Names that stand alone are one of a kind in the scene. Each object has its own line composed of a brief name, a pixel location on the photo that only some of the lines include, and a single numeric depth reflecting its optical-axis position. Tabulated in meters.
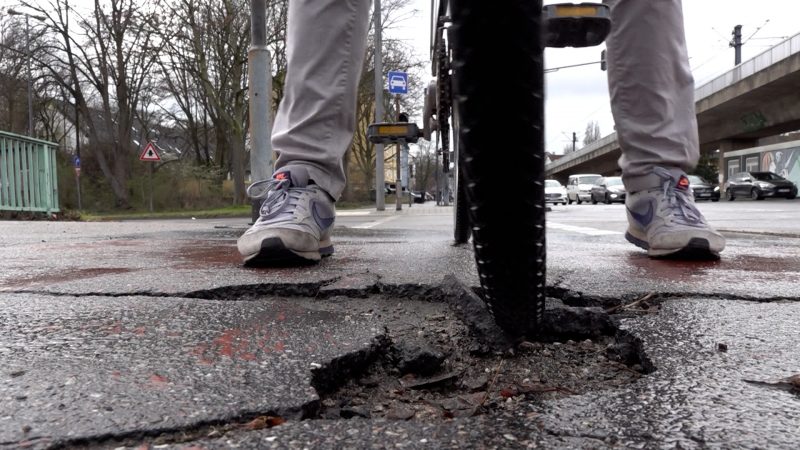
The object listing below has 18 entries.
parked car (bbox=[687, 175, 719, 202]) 24.98
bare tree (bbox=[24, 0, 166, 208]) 18.98
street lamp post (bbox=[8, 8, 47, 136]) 18.15
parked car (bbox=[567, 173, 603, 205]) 30.39
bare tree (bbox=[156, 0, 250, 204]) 16.20
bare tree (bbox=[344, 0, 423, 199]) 20.22
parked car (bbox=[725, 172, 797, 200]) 23.02
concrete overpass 22.84
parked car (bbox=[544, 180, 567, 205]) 24.23
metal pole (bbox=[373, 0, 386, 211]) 14.95
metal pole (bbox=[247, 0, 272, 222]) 5.18
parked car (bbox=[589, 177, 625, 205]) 26.83
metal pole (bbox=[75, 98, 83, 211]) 24.73
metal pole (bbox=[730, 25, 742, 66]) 30.75
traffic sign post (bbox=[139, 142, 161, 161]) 16.95
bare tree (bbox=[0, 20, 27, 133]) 20.92
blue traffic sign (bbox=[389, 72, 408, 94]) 11.30
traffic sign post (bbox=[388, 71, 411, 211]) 11.30
